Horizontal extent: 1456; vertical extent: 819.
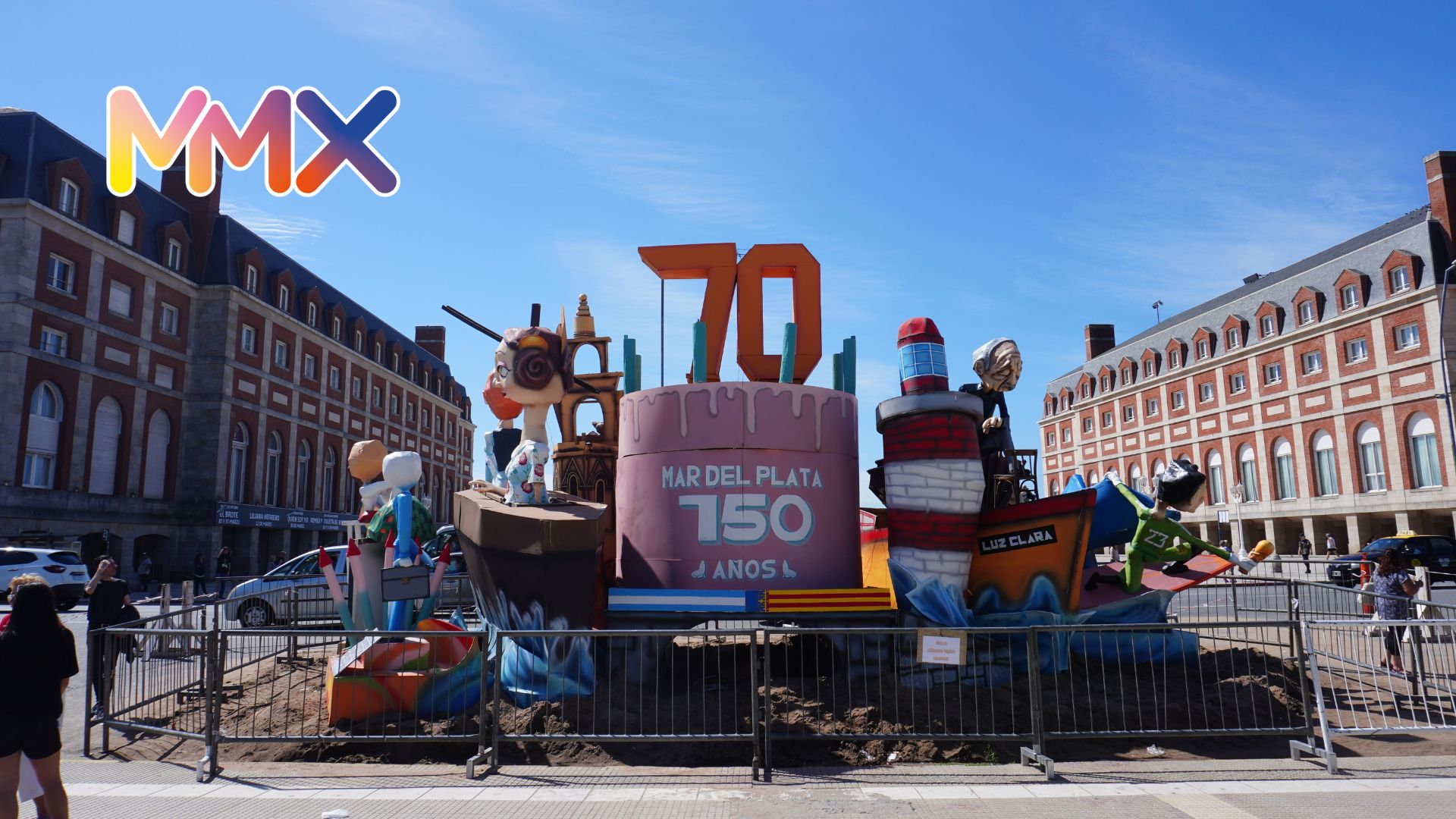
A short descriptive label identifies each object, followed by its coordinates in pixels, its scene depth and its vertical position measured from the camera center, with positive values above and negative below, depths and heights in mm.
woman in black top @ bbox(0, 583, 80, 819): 4879 -650
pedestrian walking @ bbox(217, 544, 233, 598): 32531 +166
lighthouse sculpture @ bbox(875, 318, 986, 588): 10297 +830
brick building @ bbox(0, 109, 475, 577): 28797 +7150
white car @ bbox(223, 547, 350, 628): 16094 -685
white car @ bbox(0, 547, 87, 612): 22531 -29
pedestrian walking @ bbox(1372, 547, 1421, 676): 11395 -522
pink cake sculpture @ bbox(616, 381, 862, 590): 10445 +736
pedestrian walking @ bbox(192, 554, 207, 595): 31078 -272
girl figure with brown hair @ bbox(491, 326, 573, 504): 10938 +2188
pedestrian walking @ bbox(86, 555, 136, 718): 9922 -336
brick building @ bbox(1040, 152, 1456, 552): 37125 +7336
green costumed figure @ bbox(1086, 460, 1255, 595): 10500 +265
